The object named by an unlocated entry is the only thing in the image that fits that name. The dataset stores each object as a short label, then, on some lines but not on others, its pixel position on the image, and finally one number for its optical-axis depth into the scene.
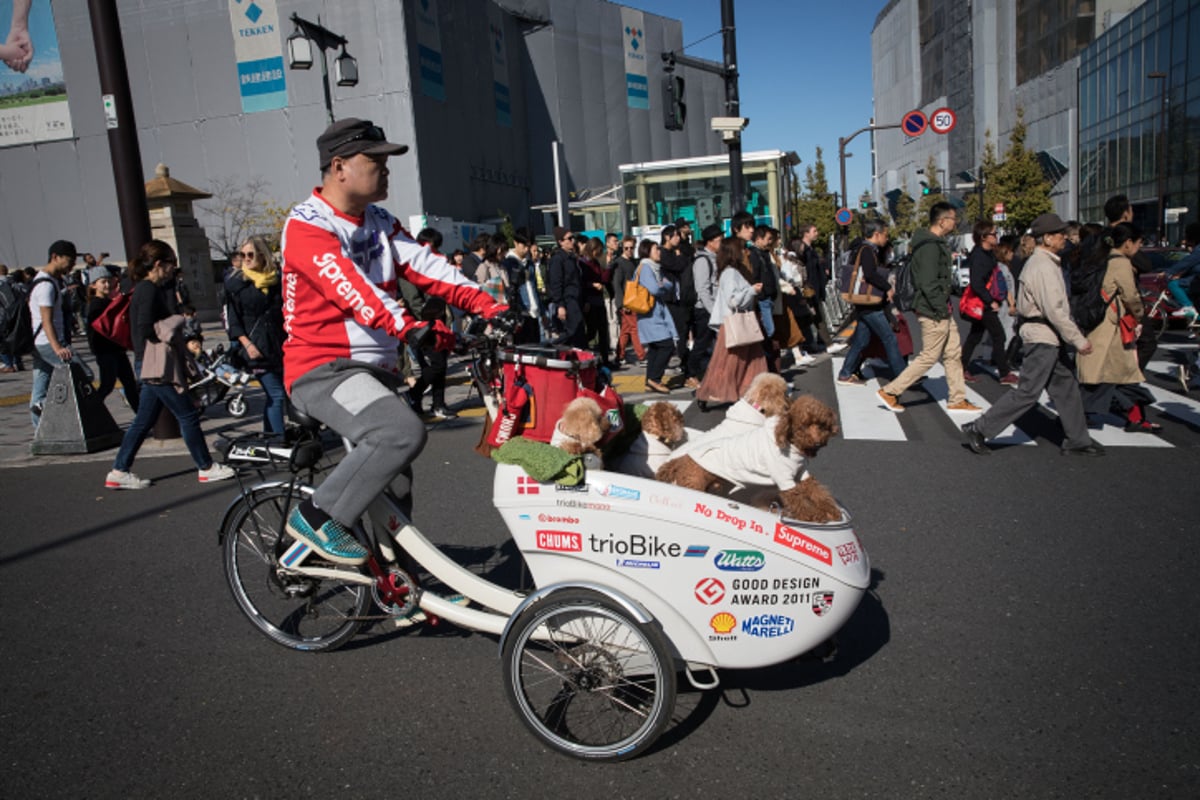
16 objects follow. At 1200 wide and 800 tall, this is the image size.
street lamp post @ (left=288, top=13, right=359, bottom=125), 14.85
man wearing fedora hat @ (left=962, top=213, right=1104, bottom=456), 6.36
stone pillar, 20.94
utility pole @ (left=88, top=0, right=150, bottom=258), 8.39
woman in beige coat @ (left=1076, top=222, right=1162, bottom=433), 6.93
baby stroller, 10.19
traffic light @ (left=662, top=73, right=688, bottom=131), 15.33
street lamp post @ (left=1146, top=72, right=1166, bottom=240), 37.56
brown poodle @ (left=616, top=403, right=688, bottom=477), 3.55
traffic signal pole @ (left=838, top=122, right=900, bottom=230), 31.08
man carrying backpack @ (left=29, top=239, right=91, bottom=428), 7.93
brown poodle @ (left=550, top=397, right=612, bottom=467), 3.07
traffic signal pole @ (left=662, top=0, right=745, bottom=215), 13.07
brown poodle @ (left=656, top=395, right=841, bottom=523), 3.46
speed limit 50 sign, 32.22
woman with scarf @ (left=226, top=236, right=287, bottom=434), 7.50
